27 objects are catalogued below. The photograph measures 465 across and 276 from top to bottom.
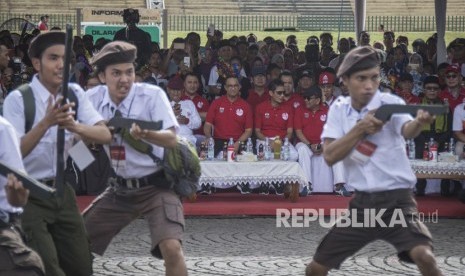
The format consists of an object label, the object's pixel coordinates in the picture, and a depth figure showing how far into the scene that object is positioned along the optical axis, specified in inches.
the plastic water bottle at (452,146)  605.6
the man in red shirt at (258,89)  668.1
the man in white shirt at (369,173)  285.7
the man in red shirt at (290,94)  642.8
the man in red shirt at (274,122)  629.3
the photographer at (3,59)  632.5
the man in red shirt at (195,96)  643.5
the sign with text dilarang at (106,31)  966.4
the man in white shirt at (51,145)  282.2
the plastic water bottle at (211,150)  604.4
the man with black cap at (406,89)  658.2
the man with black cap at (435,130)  622.8
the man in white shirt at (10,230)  247.4
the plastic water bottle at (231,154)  597.0
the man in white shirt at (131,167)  302.0
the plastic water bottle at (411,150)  607.8
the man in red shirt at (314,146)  619.5
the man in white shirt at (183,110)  626.8
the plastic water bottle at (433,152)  597.0
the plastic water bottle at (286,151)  603.8
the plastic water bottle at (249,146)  612.6
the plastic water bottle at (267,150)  604.4
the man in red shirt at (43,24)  1327.5
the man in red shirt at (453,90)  638.5
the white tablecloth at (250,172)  589.0
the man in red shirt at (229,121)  630.5
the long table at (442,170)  586.2
